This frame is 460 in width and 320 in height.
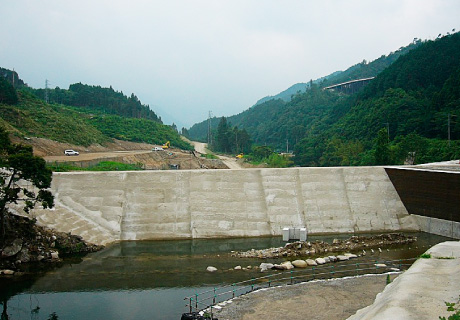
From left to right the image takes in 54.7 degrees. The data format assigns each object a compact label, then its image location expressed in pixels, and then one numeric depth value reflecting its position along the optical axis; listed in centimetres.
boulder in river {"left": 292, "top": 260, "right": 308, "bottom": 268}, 2230
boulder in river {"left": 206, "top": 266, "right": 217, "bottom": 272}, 2245
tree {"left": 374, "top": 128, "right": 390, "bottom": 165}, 4169
